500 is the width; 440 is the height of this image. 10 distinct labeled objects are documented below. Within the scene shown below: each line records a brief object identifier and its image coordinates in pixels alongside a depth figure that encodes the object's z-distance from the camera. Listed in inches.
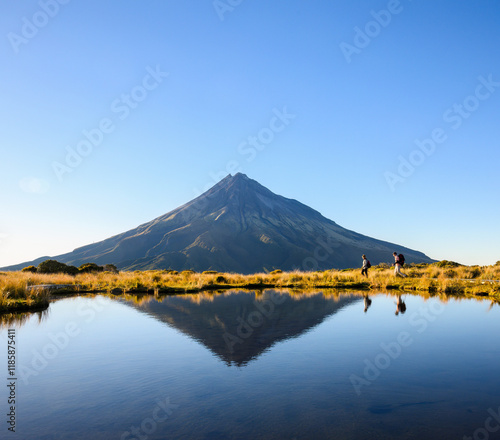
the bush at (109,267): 2099.9
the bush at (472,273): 1180.2
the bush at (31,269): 1847.9
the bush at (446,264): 1603.1
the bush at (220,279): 1221.9
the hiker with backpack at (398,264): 1082.6
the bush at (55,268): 1700.3
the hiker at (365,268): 1159.6
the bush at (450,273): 1184.2
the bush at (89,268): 1782.5
